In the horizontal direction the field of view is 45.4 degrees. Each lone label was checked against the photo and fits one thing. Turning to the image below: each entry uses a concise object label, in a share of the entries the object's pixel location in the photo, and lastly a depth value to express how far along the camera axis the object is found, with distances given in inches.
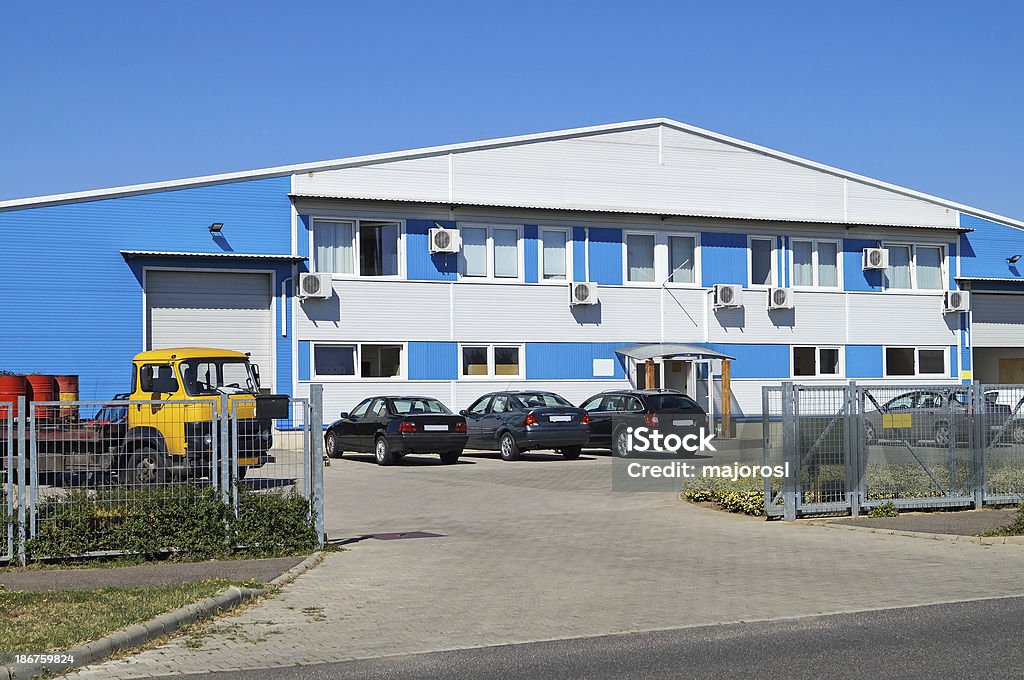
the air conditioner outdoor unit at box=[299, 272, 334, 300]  1283.2
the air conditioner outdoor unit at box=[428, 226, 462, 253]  1330.0
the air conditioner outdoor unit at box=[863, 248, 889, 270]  1535.4
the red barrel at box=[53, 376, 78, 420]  810.2
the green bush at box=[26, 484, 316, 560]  471.2
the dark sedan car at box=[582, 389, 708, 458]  1096.2
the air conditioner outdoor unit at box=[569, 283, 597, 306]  1384.1
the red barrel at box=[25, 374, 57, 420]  766.5
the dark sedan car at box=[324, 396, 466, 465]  1023.0
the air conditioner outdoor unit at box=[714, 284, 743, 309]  1454.2
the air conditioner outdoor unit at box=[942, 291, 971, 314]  1572.3
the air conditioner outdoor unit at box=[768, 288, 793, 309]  1483.8
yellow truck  480.7
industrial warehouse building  1223.5
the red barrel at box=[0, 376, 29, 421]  736.3
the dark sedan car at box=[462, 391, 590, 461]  1069.1
